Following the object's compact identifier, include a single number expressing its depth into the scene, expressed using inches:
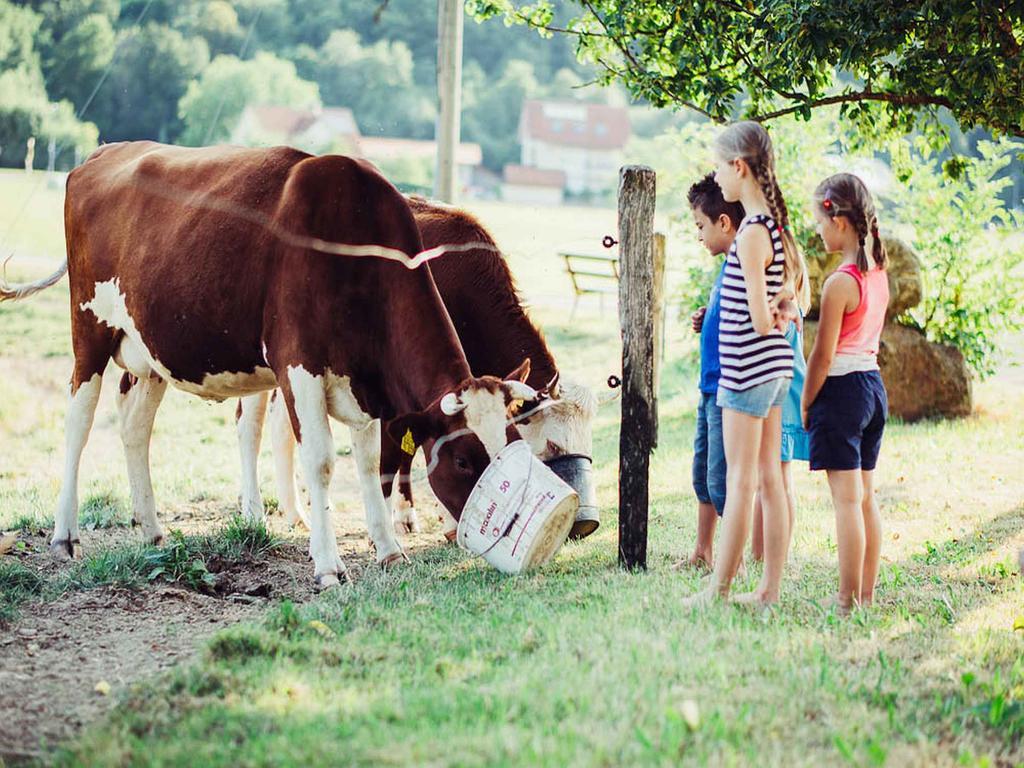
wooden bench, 767.1
